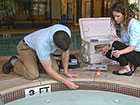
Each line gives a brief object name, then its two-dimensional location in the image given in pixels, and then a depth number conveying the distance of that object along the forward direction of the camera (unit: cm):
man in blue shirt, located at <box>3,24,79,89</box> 394
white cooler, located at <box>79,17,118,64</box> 558
